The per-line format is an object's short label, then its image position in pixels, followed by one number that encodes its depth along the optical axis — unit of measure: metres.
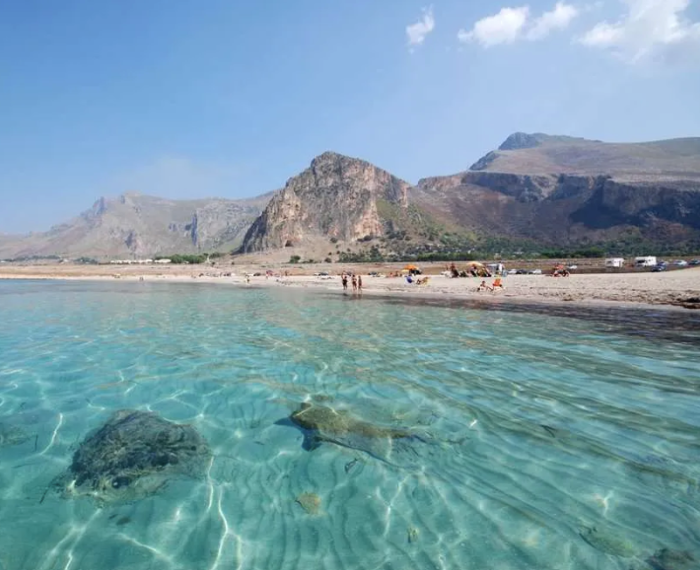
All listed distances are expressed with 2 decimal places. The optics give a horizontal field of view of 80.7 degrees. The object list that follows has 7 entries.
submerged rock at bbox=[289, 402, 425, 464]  6.14
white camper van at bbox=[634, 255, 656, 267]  63.60
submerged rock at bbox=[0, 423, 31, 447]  6.44
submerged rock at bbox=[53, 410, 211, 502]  5.14
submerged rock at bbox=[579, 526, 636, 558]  3.95
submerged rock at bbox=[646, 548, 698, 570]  3.68
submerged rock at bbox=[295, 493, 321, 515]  4.76
